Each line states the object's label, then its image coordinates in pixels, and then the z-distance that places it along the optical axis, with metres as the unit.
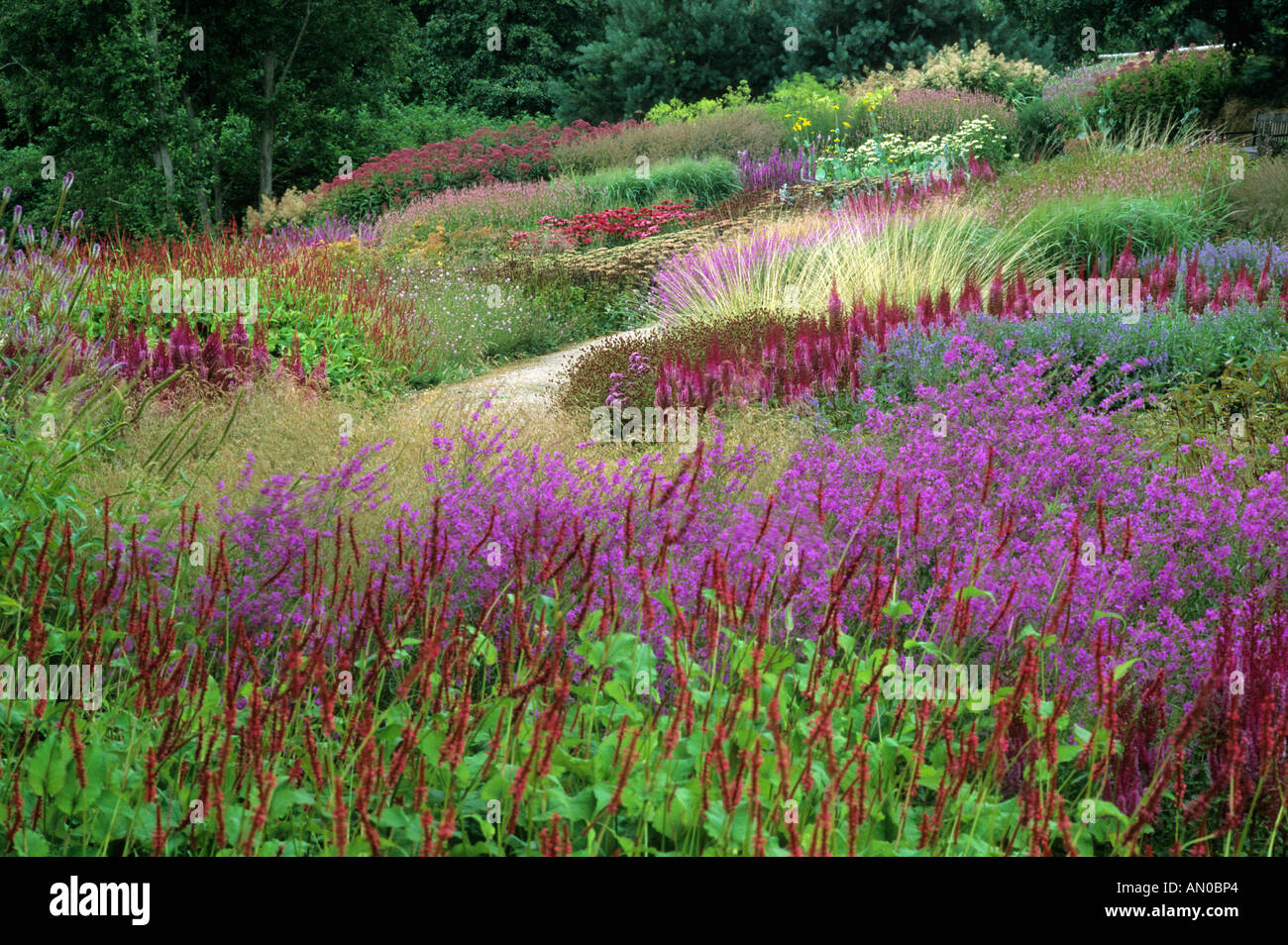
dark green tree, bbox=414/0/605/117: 30.53
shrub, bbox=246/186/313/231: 18.83
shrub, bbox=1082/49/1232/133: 17.77
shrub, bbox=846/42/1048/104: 23.46
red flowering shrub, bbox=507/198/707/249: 13.95
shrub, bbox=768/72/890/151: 19.36
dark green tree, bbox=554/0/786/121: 28.11
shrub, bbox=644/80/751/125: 23.94
